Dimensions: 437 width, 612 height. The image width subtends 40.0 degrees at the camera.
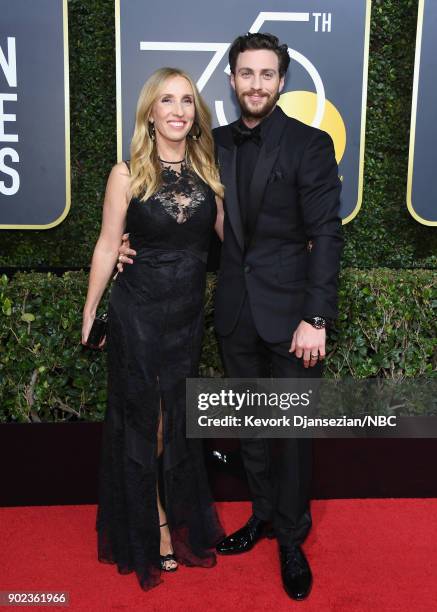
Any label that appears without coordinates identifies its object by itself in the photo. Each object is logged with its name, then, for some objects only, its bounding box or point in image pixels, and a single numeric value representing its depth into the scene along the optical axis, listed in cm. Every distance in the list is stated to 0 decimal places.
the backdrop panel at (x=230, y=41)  390
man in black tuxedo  232
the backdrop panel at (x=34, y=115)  396
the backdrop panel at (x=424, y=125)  411
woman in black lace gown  232
